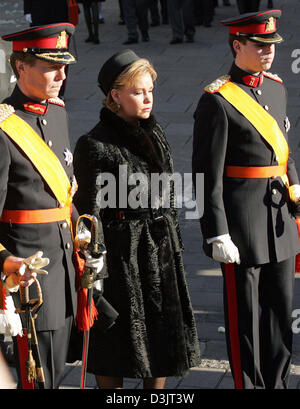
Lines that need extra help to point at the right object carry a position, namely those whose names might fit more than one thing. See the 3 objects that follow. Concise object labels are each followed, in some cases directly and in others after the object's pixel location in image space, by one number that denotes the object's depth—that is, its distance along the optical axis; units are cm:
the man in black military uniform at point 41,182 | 816
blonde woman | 909
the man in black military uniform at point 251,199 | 943
